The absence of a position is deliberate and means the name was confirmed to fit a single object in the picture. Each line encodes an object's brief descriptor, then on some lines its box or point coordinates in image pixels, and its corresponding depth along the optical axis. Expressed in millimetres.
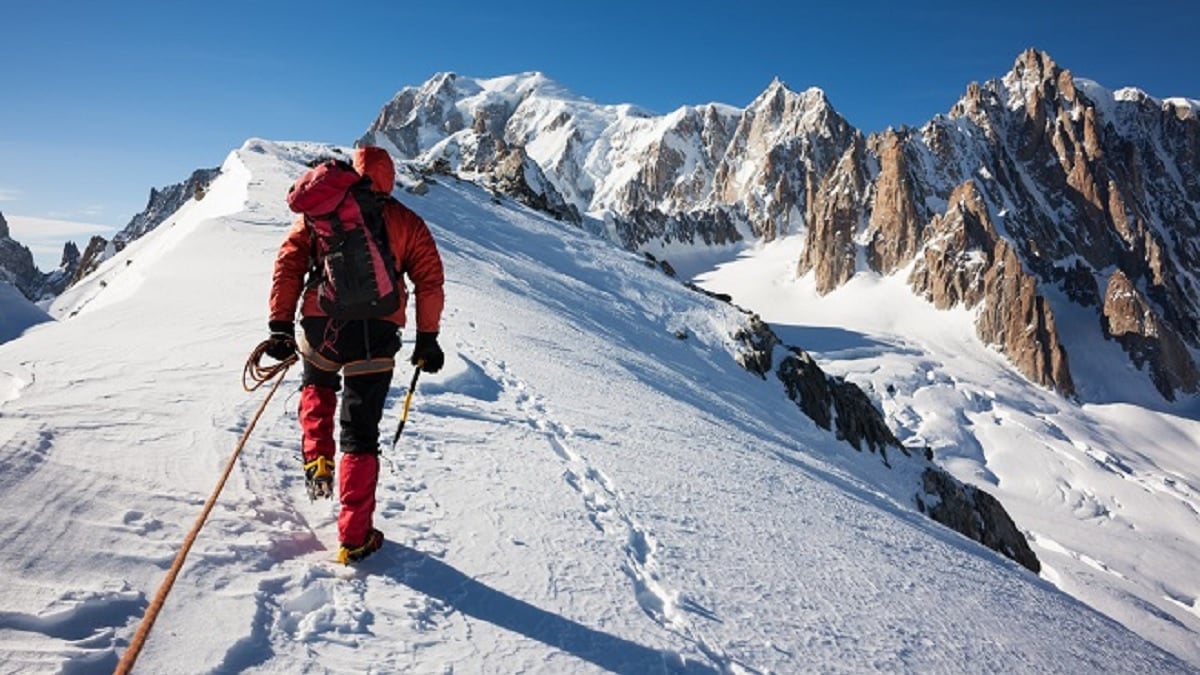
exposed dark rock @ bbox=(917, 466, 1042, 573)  31672
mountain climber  4602
